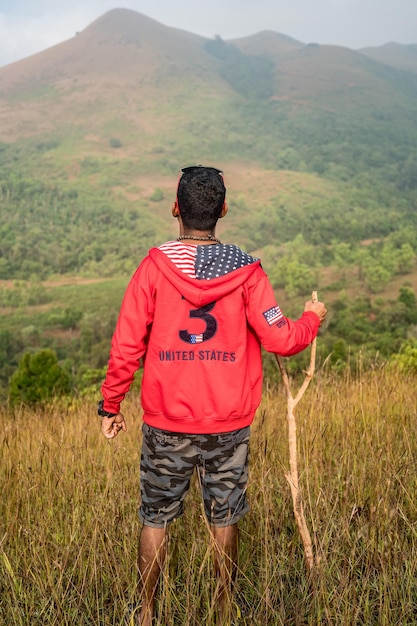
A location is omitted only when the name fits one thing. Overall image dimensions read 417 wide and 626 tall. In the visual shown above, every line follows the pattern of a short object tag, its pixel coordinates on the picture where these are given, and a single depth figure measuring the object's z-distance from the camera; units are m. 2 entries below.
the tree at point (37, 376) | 12.34
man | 1.74
